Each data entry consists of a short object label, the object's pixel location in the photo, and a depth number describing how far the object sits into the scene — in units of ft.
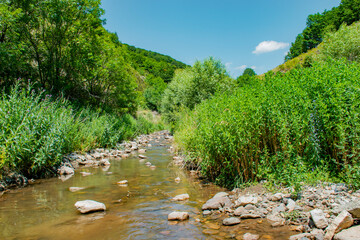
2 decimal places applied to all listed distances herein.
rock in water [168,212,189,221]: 14.78
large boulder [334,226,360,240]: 9.56
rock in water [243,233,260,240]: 11.70
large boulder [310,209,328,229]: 11.24
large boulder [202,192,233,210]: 16.08
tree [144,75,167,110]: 168.55
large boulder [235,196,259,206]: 15.33
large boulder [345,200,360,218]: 10.68
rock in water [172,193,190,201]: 18.81
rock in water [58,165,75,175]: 27.99
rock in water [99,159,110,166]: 35.02
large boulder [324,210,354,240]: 10.42
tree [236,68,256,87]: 494.59
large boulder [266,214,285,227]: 12.84
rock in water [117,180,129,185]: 24.36
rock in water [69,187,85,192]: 21.63
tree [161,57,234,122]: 79.00
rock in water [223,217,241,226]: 13.53
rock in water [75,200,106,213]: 16.11
